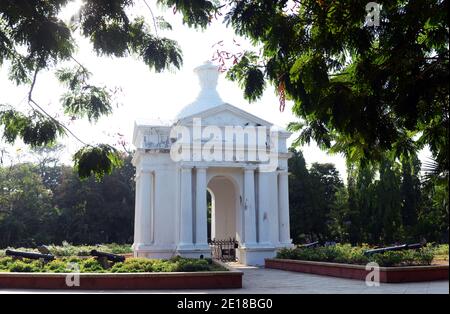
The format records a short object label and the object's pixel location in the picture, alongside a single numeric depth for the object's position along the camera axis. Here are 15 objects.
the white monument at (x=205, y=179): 26.59
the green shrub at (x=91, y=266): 16.09
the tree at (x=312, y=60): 6.92
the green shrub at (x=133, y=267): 15.48
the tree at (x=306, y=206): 47.12
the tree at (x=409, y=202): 44.47
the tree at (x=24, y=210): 48.75
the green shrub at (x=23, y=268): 16.10
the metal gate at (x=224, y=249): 29.14
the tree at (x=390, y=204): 43.09
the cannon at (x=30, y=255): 18.95
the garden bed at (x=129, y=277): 14.66
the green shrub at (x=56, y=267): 15.81
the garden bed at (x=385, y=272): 15.29
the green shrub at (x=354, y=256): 16.50
